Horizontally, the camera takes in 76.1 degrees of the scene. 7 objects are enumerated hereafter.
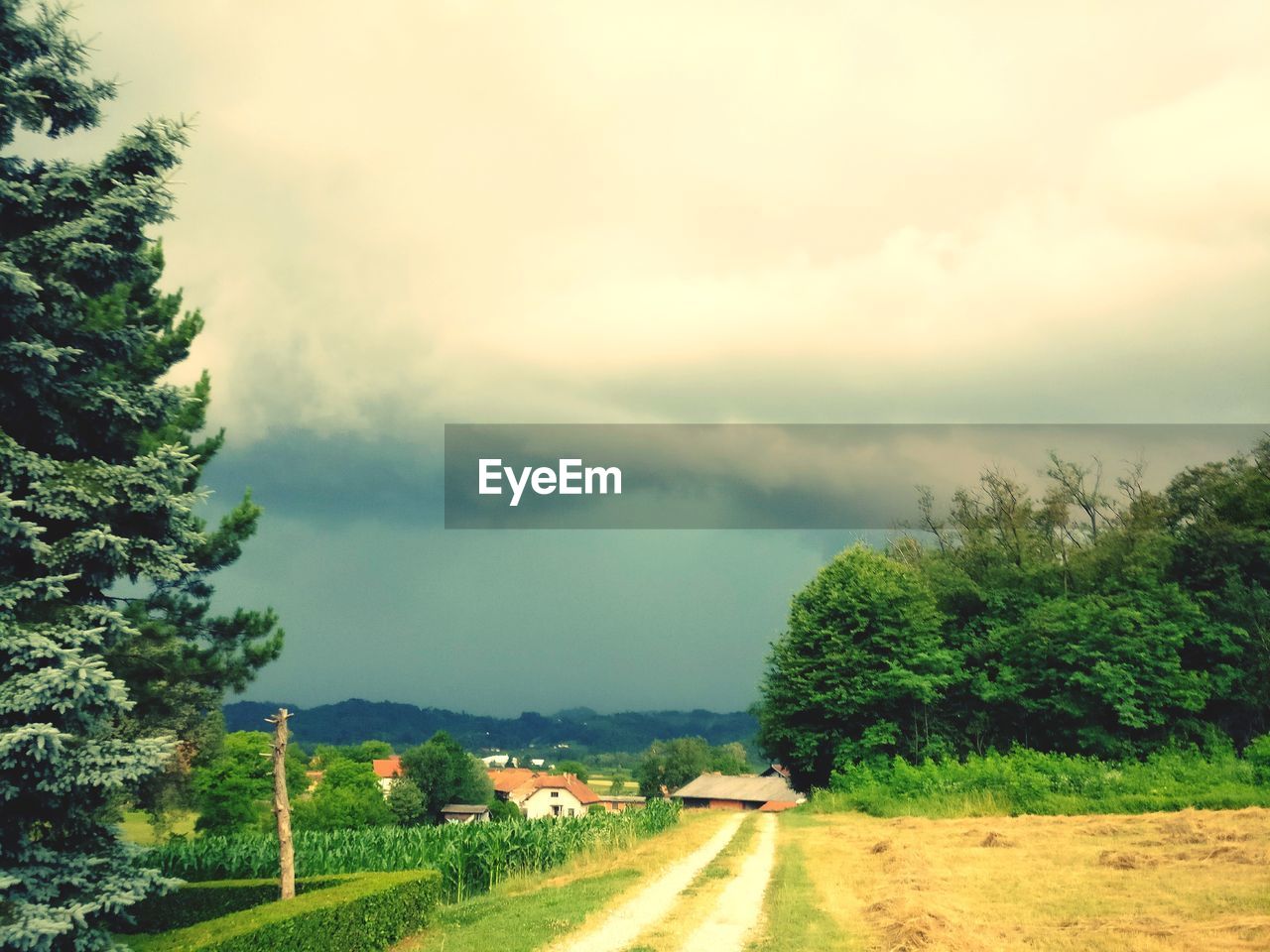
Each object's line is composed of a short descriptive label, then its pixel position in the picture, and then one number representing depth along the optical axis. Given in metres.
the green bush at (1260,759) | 26.12
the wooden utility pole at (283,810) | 15.22
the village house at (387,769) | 103.32
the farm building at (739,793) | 98.62
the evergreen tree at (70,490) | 9.98
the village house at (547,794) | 115.50
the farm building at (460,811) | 89.53
